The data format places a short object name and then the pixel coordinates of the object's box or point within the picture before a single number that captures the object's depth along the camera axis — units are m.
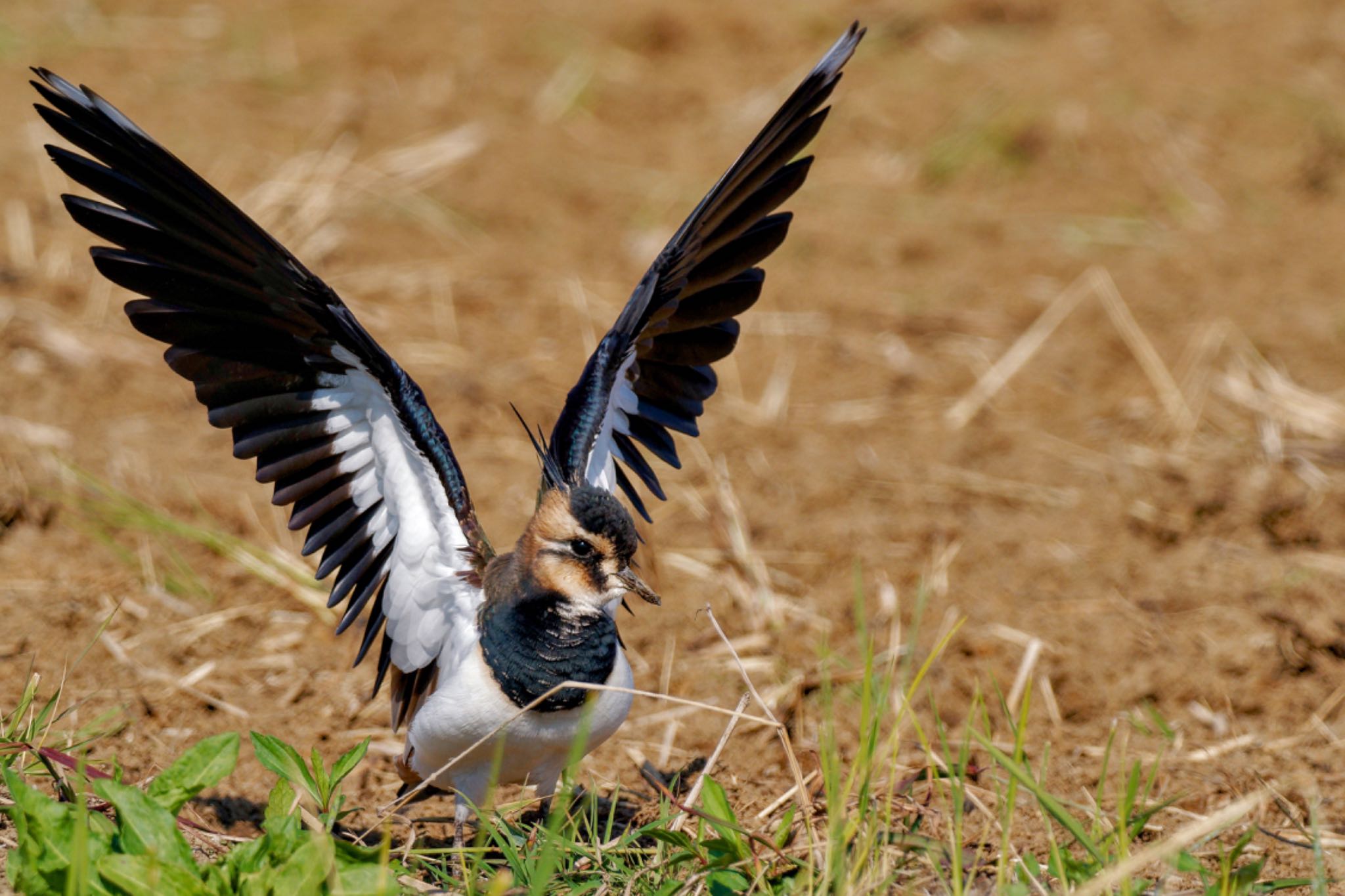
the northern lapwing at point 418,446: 6.55
